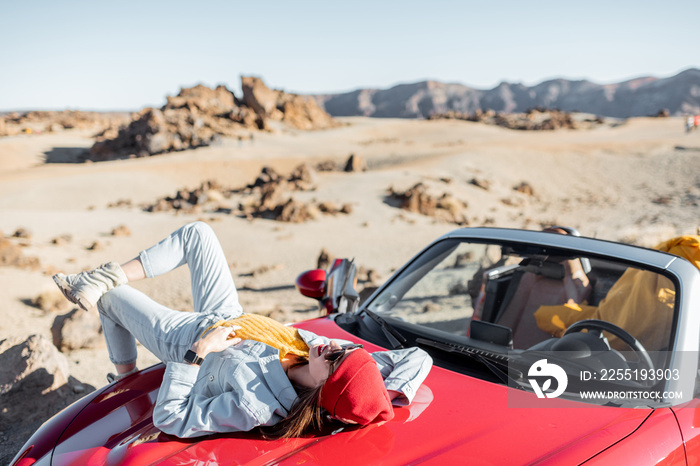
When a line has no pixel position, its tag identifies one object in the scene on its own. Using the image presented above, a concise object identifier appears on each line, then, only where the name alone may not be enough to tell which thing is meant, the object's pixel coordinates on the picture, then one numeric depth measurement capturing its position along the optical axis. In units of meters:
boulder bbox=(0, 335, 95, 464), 3.08
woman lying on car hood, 1.65
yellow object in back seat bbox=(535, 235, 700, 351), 2.02
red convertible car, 1.55
